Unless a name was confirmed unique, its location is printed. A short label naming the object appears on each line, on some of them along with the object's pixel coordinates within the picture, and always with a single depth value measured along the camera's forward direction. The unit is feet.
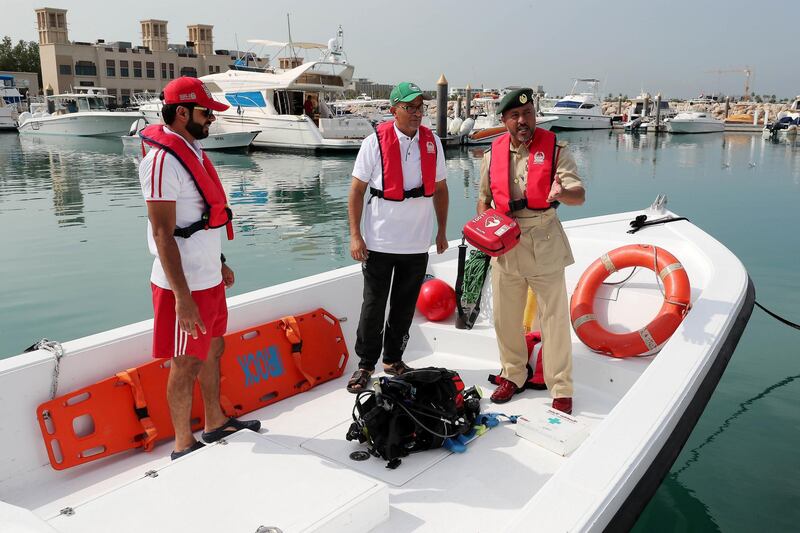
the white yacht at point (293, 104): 77.25
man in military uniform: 8.97
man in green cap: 9.70
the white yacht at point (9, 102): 128.67
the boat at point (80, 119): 111.75
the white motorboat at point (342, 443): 6.10
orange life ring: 10.42
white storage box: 8.68
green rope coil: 12.42
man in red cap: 7.17
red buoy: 12.80
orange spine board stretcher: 8.11
